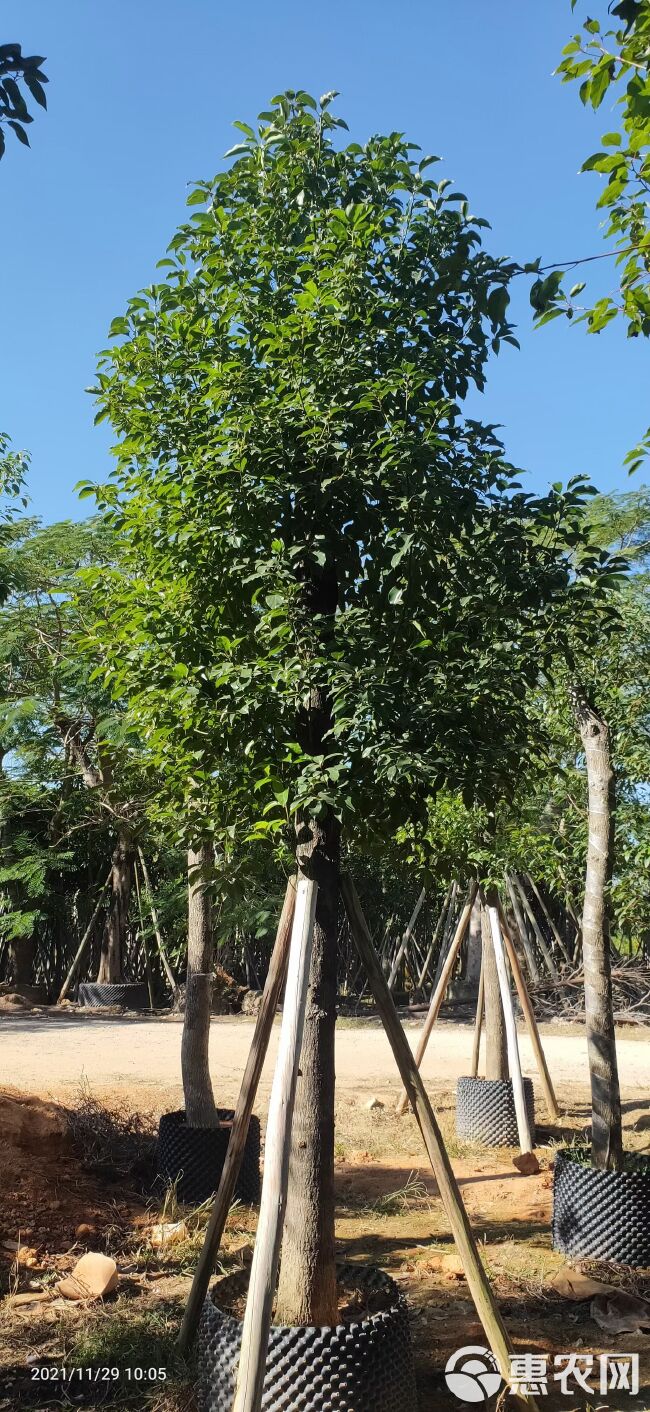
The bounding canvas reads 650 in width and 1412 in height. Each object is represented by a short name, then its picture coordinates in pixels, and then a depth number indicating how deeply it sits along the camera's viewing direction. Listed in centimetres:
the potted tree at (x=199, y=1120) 564
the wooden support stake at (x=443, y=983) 831
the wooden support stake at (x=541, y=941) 1609
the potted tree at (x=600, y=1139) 496
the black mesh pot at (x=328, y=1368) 302
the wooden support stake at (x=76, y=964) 1838
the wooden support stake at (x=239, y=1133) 375
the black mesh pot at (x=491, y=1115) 772
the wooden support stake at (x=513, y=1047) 723
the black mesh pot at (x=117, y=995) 1762
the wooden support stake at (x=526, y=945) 1599
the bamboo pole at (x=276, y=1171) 287
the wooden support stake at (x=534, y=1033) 788
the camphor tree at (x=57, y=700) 1343
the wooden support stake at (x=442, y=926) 1553
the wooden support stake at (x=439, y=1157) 349
